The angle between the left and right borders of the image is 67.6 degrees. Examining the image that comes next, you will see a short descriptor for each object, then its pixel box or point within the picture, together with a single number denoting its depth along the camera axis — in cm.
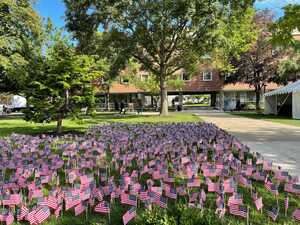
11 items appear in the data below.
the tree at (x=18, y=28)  1743
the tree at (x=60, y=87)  760
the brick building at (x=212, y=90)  3101
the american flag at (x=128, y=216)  220
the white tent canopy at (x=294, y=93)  1609
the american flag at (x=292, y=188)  287
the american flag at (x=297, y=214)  229
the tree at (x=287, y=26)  864
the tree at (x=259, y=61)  2283
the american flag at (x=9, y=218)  227
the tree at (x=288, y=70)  2279
